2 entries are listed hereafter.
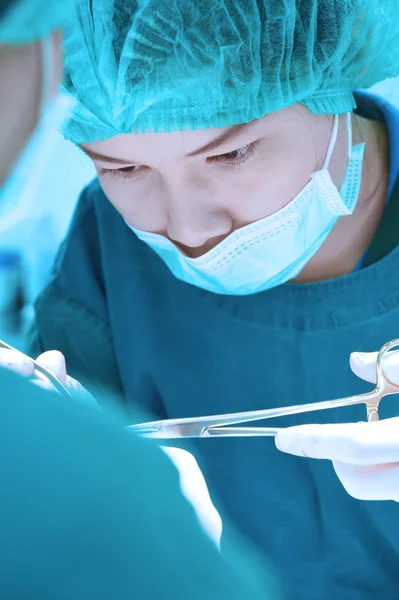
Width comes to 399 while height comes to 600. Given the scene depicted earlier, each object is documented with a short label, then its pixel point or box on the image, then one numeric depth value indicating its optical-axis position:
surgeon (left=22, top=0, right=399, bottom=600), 0.75
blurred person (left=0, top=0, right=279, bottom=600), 0.45
